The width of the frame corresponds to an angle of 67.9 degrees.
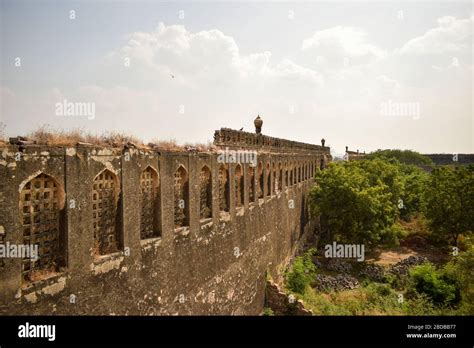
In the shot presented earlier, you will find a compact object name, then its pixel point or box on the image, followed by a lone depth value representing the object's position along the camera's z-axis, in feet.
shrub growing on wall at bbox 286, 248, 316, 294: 54.29
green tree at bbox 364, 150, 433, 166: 249.34
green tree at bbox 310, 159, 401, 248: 69.46
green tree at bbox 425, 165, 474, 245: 79.41
